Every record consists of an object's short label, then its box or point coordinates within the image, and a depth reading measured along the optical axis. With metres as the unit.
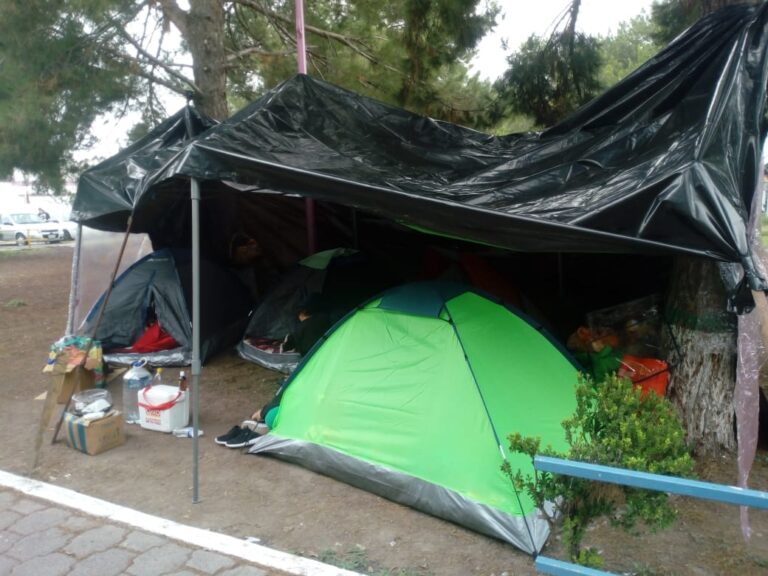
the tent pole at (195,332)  3.79
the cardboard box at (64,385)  4.76
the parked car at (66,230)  27.04
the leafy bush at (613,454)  2.55
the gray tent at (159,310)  6.52
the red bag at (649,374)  4.19
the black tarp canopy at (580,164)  3.12
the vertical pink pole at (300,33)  7.03
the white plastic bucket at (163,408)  4.89
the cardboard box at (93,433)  4.47
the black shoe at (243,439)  4.55
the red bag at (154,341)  6.55
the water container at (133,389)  5.16
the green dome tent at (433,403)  3.51
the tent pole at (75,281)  5.89
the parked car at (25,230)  26.14
